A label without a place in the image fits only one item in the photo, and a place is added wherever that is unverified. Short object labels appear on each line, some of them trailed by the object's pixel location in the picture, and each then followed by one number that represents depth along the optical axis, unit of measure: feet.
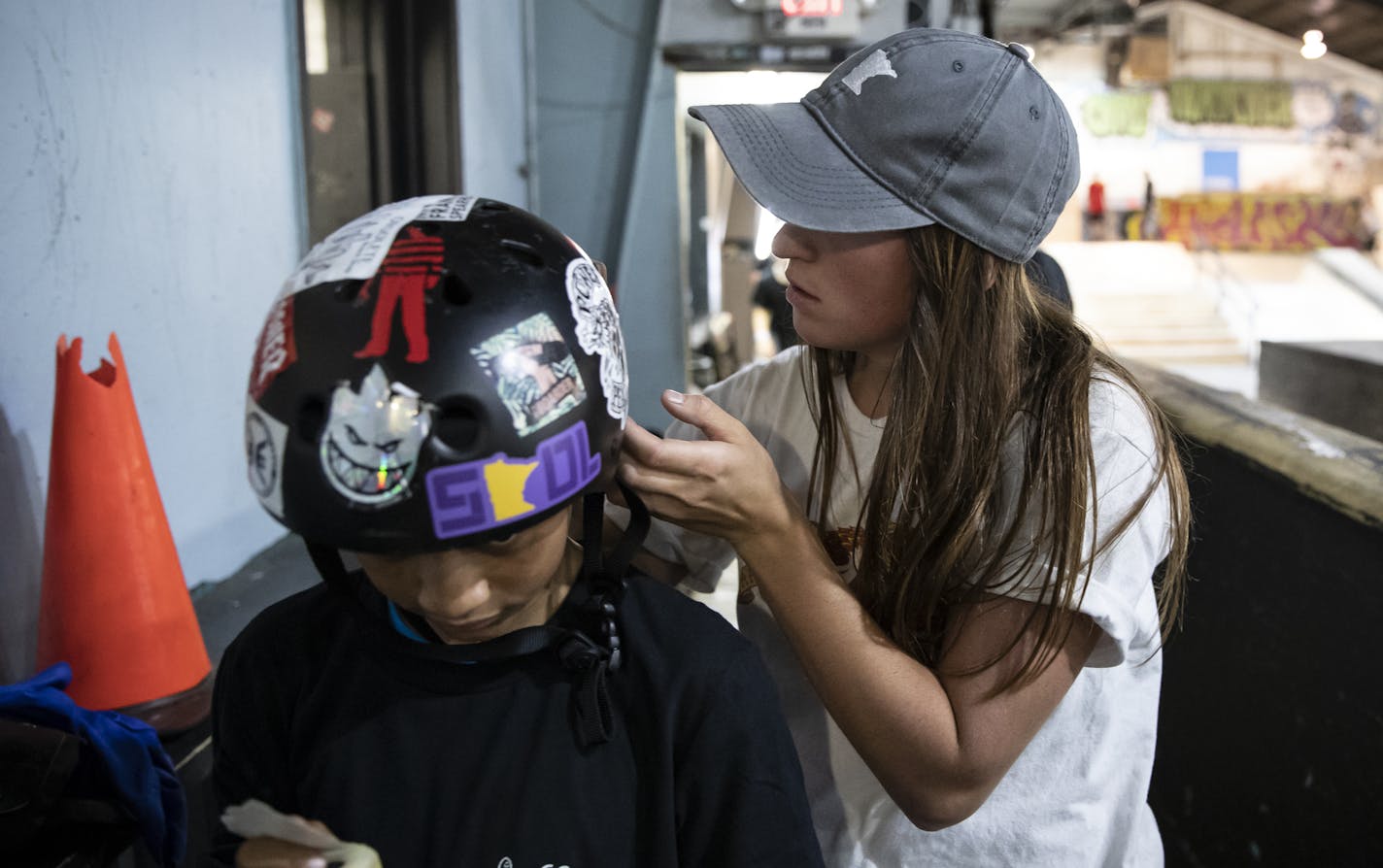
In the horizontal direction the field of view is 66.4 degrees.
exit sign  20.97
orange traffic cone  5.69
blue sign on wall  76.48
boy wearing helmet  3.42
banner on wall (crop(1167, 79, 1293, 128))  75.56
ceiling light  63.00
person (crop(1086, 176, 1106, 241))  72.90
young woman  4.19
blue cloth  4.60
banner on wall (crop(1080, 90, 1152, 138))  74.23
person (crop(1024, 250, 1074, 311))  8.48
